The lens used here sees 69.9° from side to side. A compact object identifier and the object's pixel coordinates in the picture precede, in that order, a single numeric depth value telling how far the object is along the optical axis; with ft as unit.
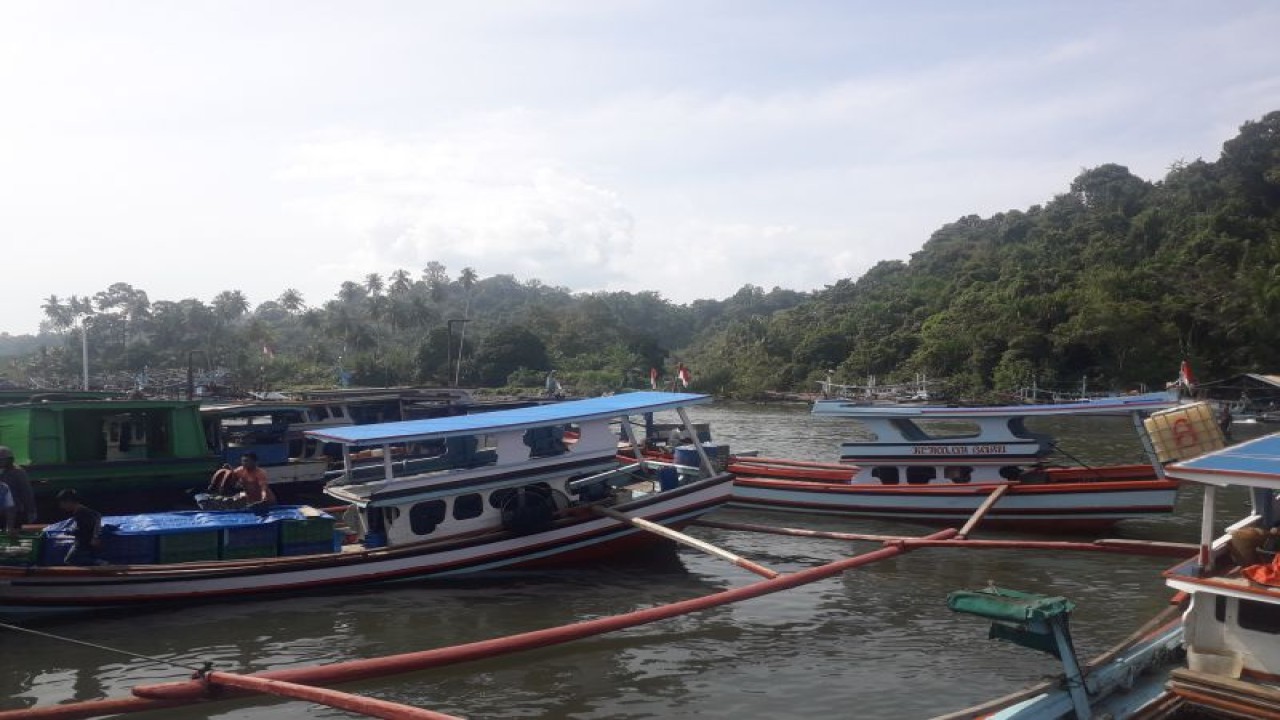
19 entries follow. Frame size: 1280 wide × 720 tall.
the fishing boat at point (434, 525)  41.86
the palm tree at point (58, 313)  323.37
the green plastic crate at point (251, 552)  44.50
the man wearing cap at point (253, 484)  49.08
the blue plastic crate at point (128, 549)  42.34
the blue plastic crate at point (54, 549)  41.24
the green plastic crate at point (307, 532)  45.47
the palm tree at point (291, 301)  376.07
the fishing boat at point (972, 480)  55.88
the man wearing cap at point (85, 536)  41.16
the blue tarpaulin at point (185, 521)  42.91
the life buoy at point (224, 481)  52.60
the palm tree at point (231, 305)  347.15
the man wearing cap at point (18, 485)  41.37
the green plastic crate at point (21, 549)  40.16
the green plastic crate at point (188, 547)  43.09
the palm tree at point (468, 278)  336.29
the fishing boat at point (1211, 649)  24.06
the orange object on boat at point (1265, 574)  24.25
